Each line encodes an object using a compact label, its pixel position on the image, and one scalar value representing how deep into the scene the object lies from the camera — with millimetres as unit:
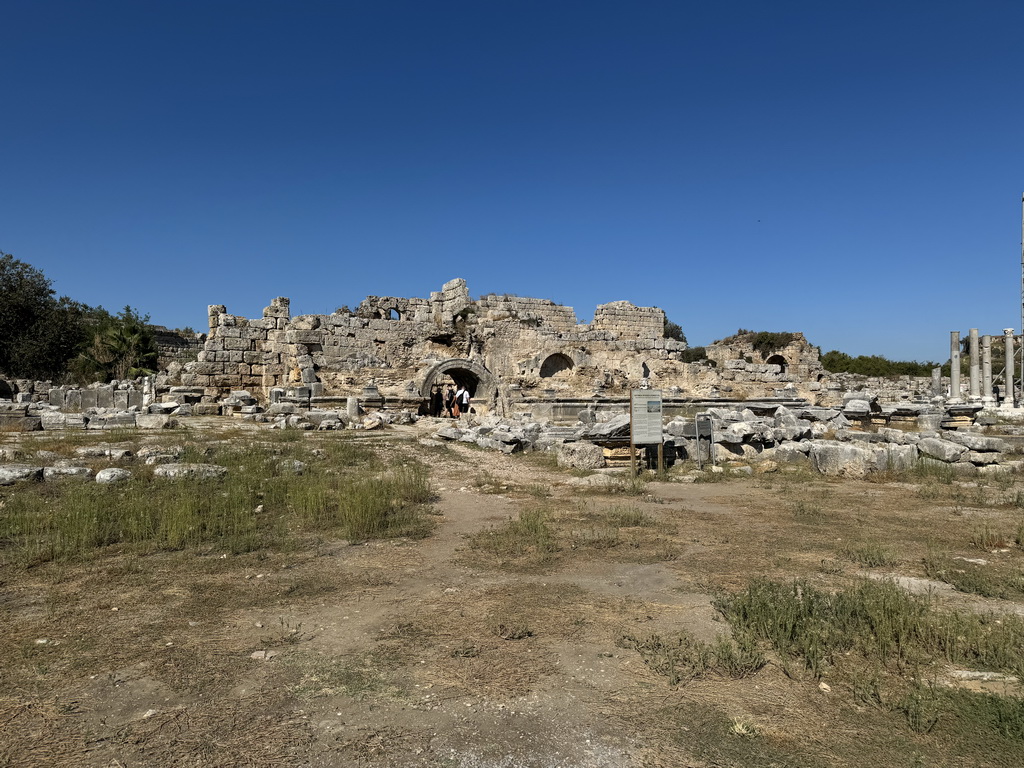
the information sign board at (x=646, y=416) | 9555
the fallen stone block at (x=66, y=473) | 7640
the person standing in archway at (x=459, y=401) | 19391
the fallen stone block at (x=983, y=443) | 9469
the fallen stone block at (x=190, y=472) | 7770
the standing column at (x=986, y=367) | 23641
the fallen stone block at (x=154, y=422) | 13344
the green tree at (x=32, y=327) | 28219
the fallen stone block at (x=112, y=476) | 7422
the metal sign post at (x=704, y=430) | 10461
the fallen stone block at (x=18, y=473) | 7289
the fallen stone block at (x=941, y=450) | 9391
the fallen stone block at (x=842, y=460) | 9195
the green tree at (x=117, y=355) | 28844
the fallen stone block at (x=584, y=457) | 9969
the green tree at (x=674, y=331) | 51281
